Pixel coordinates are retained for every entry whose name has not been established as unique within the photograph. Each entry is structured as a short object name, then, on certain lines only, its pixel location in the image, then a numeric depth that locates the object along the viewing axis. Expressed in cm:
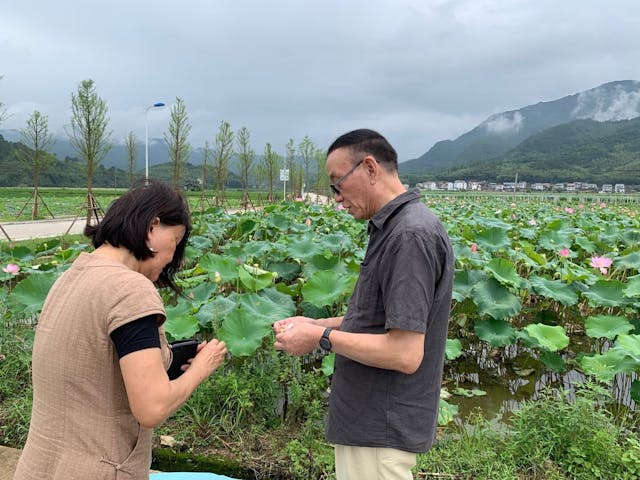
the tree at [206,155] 1992
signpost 1840
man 116
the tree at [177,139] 1465
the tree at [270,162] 2181
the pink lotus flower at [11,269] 399
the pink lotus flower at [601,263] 432
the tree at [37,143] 1457
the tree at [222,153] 1742
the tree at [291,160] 2514
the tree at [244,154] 2036
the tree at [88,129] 1125
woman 104
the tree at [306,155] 2630
